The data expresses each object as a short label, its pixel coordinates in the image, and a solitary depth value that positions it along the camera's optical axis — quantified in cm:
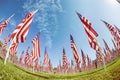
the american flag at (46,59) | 1275
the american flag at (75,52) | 840
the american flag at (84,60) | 1343
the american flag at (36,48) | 824
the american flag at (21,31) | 586
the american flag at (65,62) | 1268
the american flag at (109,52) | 1441
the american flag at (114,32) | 786
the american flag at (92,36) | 621
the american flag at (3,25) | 782
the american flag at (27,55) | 1369
